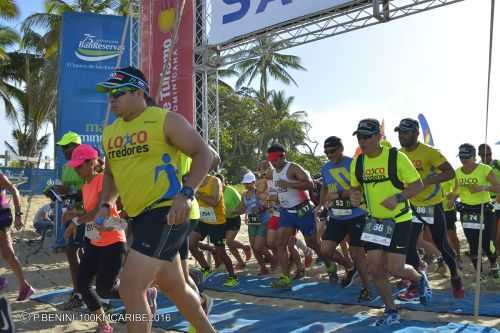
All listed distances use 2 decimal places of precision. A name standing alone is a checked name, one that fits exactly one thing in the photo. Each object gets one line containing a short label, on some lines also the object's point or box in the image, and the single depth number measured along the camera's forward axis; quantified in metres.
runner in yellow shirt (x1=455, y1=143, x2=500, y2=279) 6.88
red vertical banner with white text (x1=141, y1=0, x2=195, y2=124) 9.55
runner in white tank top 6.70
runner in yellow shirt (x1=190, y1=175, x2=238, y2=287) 7.29
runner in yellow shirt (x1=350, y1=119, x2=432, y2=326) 4.56
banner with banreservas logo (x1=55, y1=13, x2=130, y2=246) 10.93
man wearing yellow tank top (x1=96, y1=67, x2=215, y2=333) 2.85
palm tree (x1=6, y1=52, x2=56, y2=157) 25.77
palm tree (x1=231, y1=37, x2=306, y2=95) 36.41
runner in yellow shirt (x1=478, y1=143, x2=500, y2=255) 7.61
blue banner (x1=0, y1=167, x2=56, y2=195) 16.66
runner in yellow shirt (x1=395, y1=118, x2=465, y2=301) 5.44
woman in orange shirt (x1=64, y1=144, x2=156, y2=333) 4.28
